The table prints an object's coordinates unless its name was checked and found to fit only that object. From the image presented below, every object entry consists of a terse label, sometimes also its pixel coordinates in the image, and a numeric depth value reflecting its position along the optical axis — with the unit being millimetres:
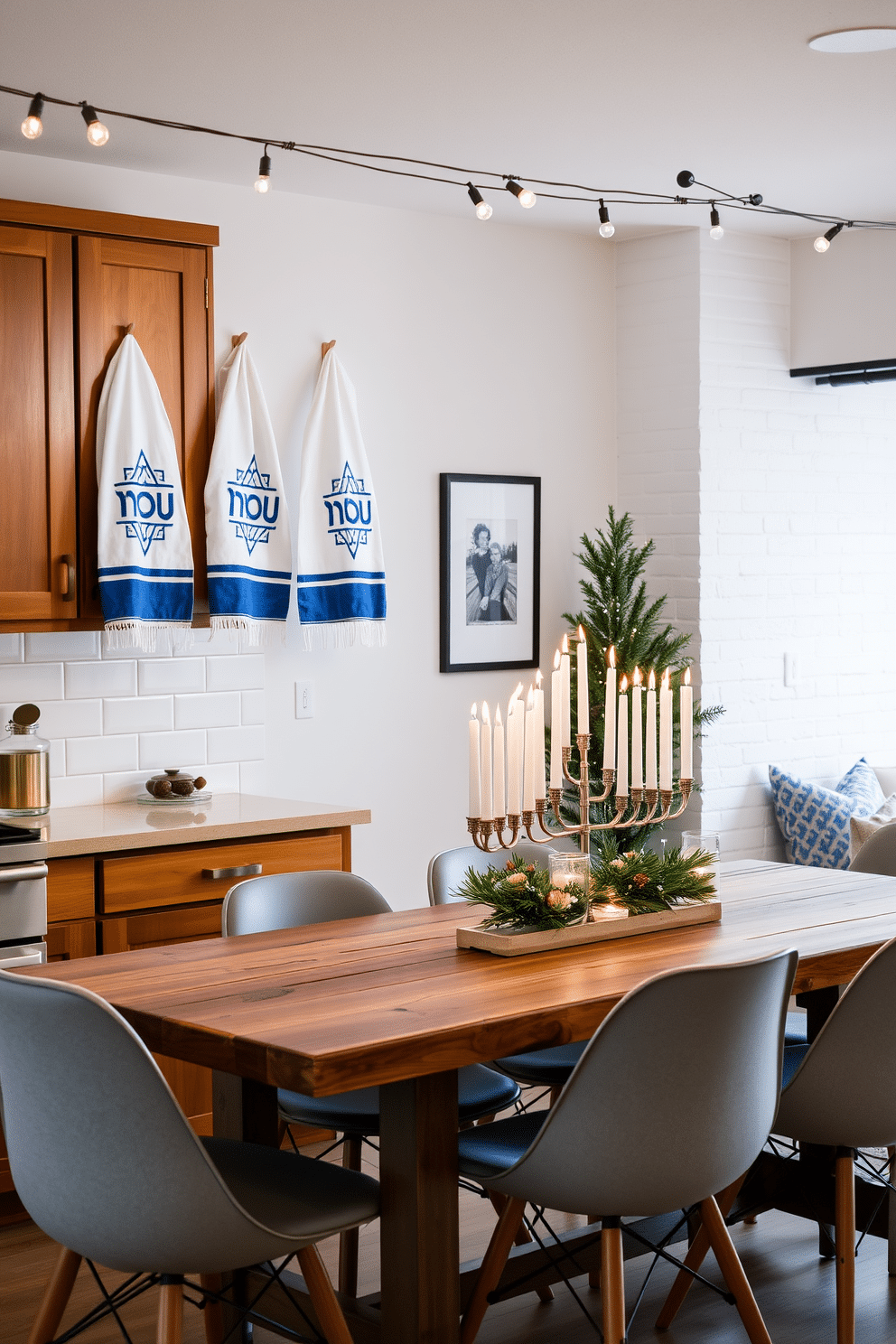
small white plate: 4305
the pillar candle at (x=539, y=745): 2762
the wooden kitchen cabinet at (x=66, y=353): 3883
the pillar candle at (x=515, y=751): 2785
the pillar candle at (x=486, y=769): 2746
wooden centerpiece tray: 2652
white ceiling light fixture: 3350
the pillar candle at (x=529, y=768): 2789
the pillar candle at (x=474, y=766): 2748
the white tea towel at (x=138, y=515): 4008
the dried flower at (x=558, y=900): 2721
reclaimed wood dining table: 2076
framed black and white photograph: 5145
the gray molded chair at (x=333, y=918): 2844
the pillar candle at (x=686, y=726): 2871
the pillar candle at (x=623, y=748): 2783
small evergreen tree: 5066
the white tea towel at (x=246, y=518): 4312
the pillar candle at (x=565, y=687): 2721
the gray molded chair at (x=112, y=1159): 1999
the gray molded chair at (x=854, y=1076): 2539
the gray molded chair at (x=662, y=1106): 2146
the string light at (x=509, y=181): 3818
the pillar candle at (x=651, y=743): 2953
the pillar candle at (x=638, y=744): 2865
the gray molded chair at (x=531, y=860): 3145
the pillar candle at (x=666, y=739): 2867
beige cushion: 5109
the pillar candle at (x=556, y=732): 2721
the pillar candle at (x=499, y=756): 2793
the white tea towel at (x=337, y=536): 4641
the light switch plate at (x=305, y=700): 4797
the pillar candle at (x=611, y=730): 2773
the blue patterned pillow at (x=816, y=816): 5328
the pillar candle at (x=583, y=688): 2621
